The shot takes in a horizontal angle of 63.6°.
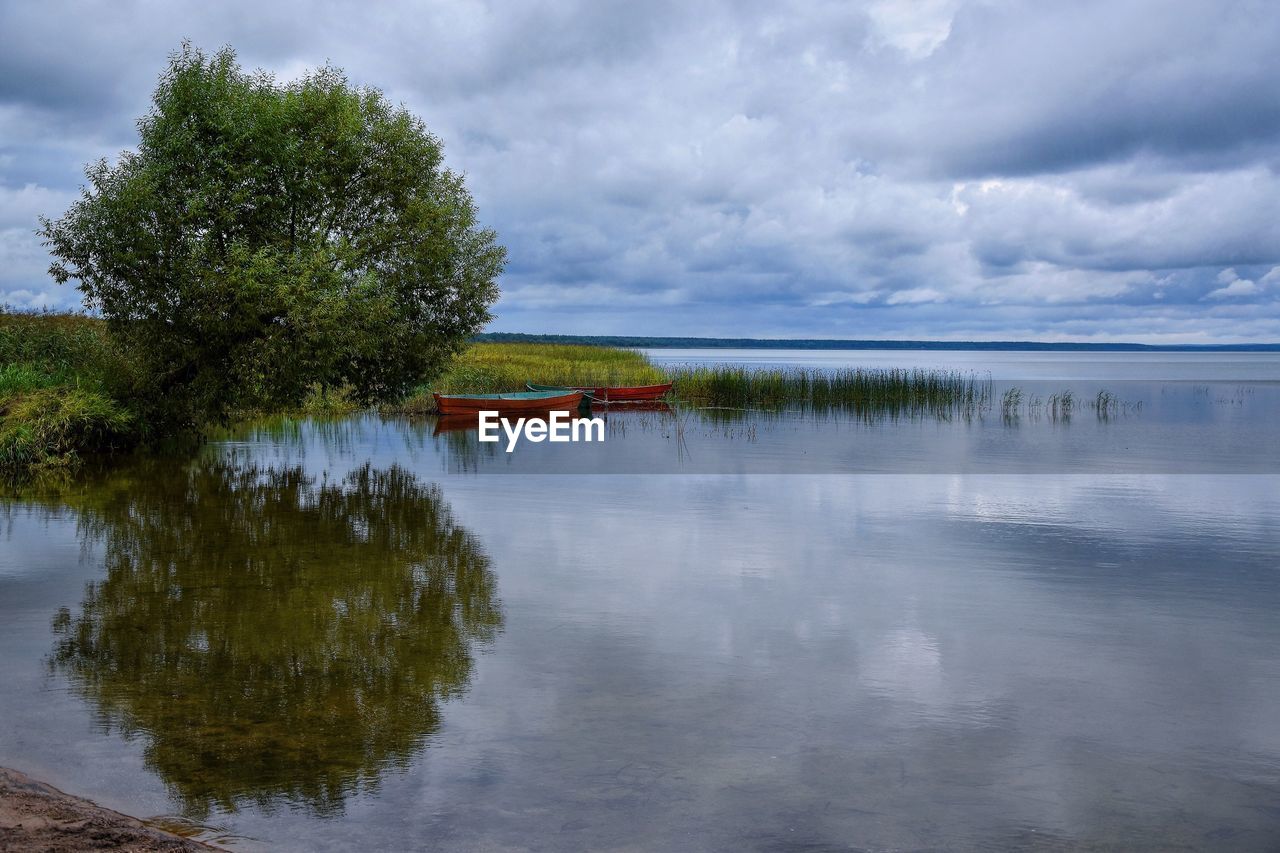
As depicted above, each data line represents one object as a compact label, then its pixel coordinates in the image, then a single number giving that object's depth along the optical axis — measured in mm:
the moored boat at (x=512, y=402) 41375
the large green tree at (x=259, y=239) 25672
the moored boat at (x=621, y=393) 48562
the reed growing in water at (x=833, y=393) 46812
